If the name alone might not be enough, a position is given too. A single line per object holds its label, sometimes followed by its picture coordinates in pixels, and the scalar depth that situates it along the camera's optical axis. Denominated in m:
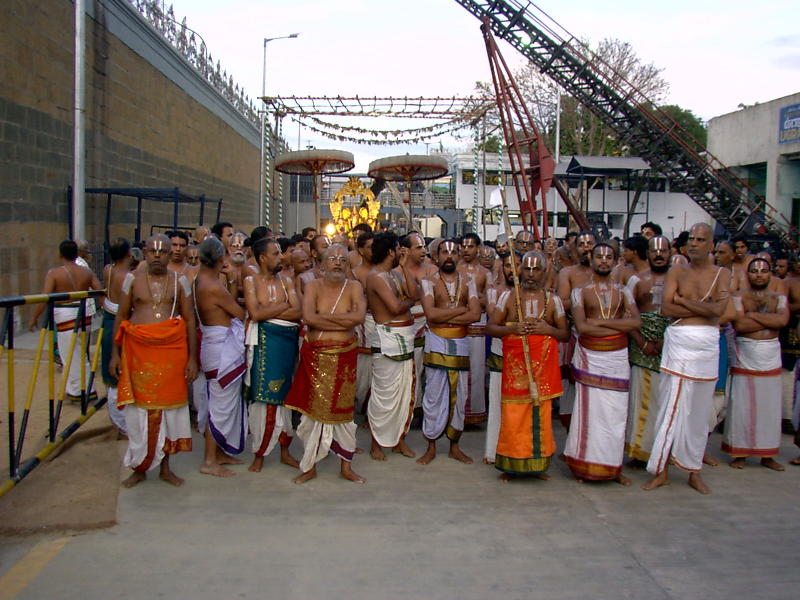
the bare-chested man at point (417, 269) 6.64
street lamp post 23.73
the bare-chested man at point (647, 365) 5.59
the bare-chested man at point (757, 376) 5.78
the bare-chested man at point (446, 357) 5.76
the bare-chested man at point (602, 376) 5.19
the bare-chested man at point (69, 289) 7.00
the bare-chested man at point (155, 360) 4.91
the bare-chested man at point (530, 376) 5.12
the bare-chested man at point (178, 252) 6.77
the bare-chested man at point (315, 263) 6.74
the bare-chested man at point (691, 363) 5.18
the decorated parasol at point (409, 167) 13.62
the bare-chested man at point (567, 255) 8.36
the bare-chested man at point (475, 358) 6.90
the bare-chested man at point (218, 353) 5.28
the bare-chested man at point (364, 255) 6.80
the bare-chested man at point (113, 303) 5.85
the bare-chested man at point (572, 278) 6.55
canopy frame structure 12.22
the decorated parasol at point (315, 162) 14.02
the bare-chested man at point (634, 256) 6.57
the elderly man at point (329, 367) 5.16
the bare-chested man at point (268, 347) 5.41
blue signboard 19.67
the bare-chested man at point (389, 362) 5.73
